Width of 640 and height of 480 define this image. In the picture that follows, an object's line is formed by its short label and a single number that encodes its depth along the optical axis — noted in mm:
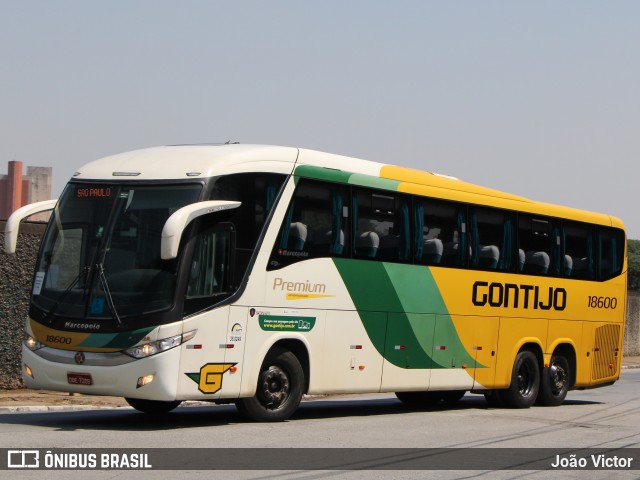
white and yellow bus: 13891
